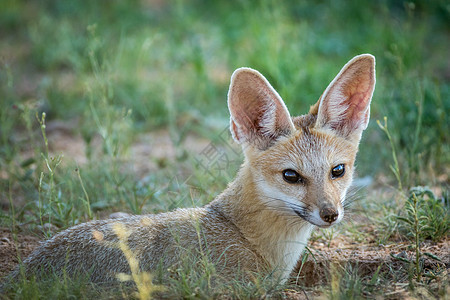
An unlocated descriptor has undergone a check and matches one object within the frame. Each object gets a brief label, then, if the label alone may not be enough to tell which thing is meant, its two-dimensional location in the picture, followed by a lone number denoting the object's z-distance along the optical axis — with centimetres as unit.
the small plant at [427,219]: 757
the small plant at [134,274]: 567
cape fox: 627
